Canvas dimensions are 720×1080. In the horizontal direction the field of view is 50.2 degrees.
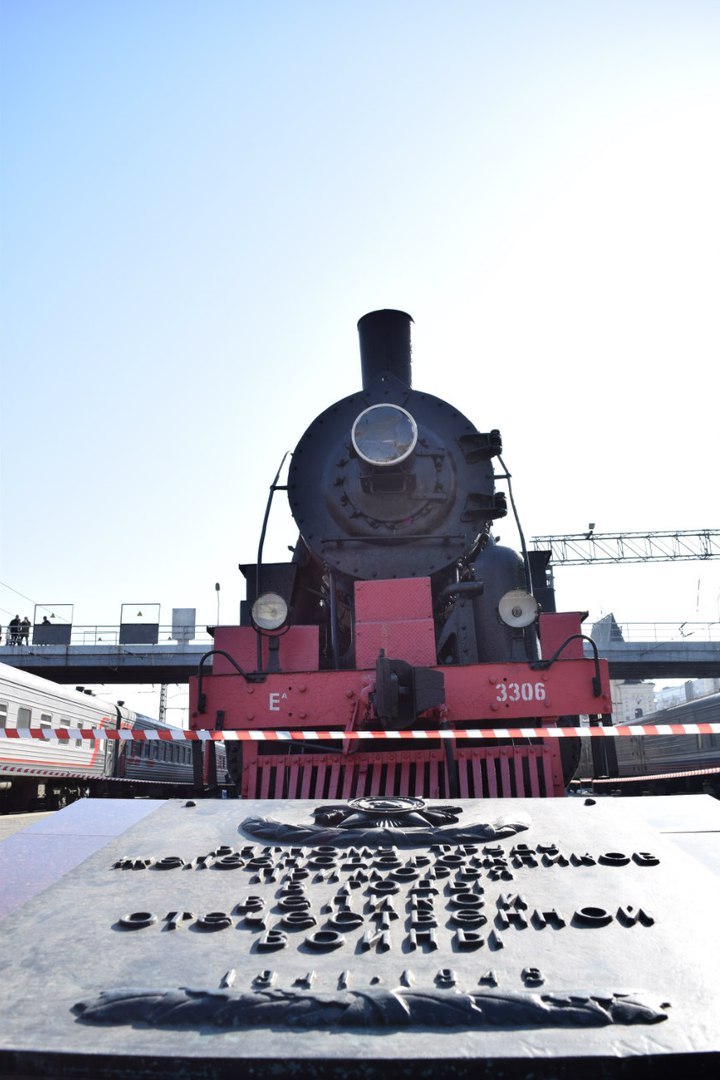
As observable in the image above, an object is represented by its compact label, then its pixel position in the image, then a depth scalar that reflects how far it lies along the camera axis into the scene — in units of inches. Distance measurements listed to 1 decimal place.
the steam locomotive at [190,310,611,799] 203.0
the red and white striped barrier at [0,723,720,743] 198.7
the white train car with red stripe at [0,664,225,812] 473.1
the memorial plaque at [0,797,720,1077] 56.5
